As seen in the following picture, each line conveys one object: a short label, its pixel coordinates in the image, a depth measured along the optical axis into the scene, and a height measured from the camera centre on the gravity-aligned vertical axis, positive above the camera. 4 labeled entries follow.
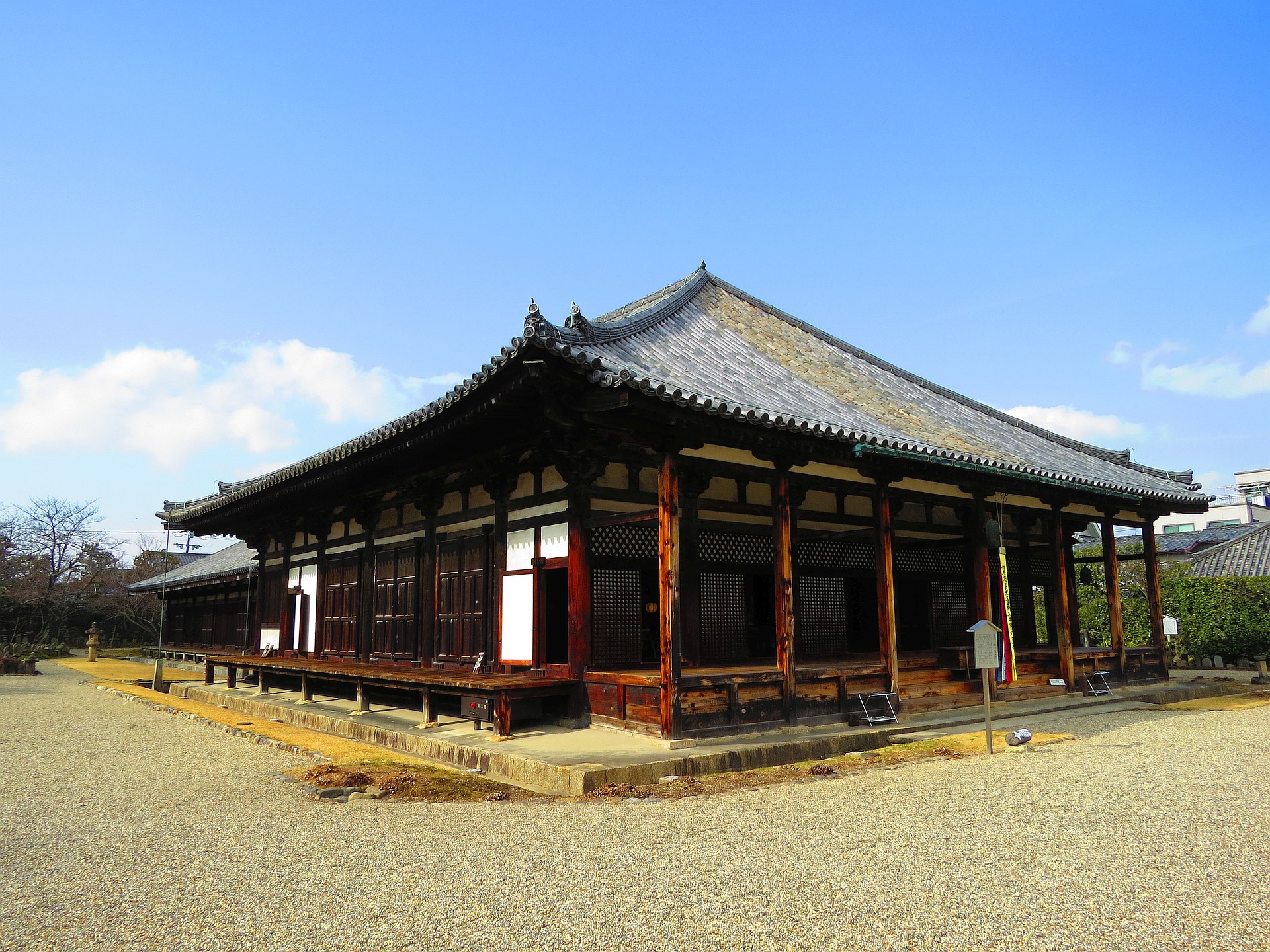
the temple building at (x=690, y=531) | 8.86 +1.17
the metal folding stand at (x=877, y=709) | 10.05 -1.24
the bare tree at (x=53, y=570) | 36.16 +2.21
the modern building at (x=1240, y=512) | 54.84 +7.07
